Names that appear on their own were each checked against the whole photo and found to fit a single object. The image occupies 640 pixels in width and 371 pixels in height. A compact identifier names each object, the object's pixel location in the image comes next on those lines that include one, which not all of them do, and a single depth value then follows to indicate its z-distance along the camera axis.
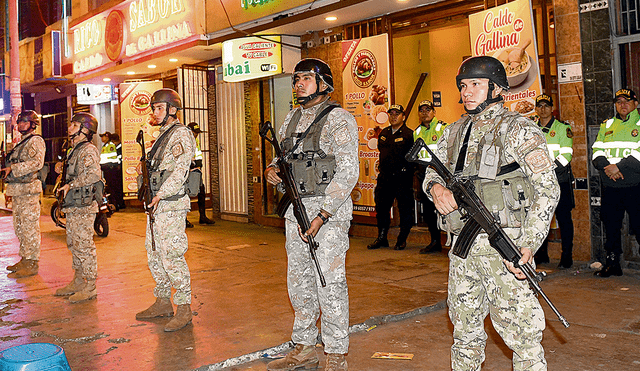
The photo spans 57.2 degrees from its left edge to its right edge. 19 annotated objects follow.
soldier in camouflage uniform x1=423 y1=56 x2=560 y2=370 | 2.88
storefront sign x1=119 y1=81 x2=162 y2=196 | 15.05
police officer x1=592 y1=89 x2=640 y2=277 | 6.30
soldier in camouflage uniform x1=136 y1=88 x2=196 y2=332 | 5.11
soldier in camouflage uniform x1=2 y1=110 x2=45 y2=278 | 7.61
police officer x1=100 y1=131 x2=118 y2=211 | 14.79
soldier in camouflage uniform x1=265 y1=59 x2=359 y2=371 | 3.90
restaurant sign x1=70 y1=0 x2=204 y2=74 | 11.88
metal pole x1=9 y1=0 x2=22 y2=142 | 15.50
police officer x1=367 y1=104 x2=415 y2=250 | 8.48
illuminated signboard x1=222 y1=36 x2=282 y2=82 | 10.23
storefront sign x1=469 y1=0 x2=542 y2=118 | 7.03
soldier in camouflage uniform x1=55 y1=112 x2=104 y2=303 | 6.30
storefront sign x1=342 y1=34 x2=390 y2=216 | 9.18
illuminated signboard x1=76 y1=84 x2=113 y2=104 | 16.62
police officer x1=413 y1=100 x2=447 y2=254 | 8.14
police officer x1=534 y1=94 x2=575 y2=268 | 6.68
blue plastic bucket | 2.52
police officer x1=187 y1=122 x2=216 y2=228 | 11.36
